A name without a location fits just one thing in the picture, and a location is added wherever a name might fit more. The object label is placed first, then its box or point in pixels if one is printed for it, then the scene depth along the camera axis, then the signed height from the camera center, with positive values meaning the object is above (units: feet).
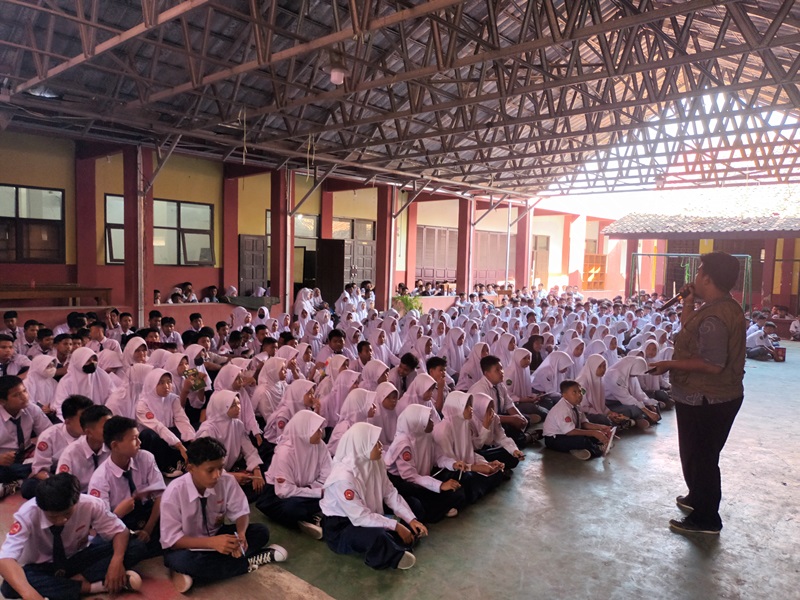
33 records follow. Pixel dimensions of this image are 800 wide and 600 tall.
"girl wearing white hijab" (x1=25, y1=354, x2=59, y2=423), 19.10 -4.23
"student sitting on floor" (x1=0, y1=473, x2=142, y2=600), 9.66 -5.39
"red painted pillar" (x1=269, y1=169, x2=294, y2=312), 43.24 +1.87
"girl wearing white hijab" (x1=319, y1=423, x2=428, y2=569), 11.82 -5.41
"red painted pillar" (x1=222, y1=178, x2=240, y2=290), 47.11 +2.61
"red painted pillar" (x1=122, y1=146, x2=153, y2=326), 34.19 +1.93
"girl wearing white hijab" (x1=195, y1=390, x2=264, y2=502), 15.10 -4.83
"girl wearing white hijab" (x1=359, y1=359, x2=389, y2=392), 20.65 -4.04
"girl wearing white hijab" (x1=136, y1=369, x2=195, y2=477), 16.34 -4.93
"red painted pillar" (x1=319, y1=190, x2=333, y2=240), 55.21 +4.84
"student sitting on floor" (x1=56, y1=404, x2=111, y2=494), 12.43 -4.34
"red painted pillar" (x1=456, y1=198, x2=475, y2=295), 62.39 +2.39
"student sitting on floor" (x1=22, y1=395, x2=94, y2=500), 13.56 -4.44
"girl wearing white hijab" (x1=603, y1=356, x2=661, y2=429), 23.03 -5.18
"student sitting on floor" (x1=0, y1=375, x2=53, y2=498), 14.61 -4.69
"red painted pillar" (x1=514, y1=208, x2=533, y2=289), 72.74 +1.95
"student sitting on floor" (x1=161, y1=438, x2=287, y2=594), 10.82 -5.34
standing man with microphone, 12.67 -2.41
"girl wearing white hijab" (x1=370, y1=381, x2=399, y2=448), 16.83 -4.47
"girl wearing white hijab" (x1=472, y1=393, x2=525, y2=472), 17.15 -5.36
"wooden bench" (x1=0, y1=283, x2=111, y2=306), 31.32 -2.03
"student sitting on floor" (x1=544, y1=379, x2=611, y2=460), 18.93 -5.50
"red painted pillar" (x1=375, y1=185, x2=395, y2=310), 52.29 +1.74
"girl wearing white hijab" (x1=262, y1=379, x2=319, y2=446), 17.38 -4.36
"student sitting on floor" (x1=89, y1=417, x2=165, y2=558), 11.68 -4.90
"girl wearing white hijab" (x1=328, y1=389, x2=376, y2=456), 16.05 -4.20
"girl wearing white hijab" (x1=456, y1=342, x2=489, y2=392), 25.11 -4.51
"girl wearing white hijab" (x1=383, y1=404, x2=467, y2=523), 14.12 -5.40
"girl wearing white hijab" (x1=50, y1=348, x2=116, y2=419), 18.48 -4.03
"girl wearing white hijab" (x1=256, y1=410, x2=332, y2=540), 13.53 -5.35
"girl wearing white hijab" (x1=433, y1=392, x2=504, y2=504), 15.61 -4.97
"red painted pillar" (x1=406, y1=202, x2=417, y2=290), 65.82 +2.68
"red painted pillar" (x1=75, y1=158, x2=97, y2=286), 37.73 +2.78
